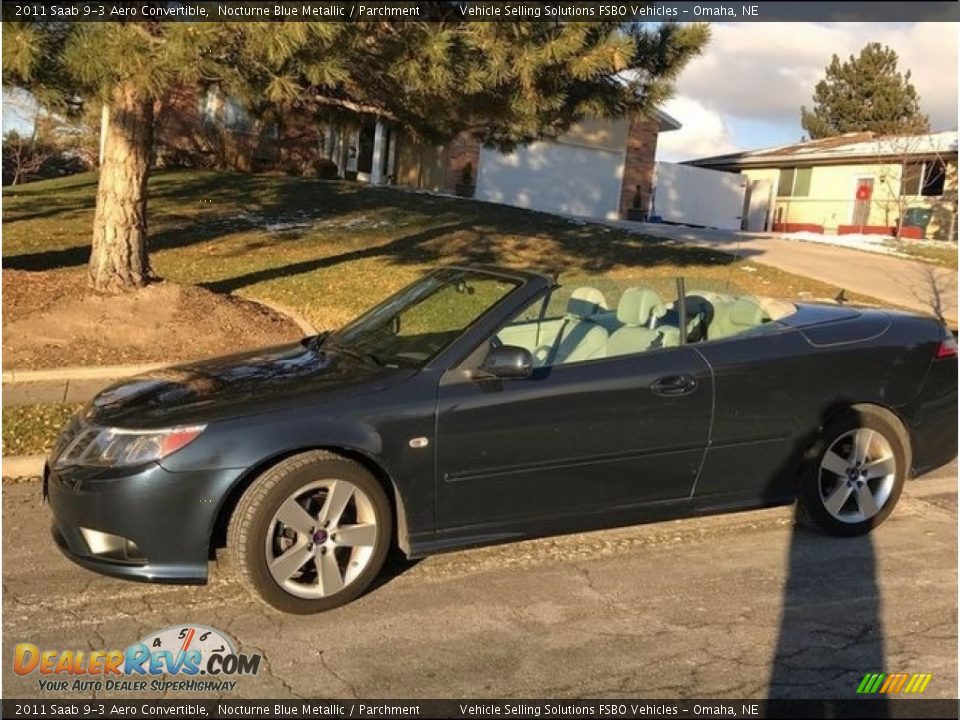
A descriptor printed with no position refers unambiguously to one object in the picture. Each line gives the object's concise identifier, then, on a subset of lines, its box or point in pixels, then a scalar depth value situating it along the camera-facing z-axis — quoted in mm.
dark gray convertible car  3582
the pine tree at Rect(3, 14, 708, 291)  6184
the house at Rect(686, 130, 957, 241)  27844
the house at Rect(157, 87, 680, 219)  25297
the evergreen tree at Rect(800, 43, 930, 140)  48406
